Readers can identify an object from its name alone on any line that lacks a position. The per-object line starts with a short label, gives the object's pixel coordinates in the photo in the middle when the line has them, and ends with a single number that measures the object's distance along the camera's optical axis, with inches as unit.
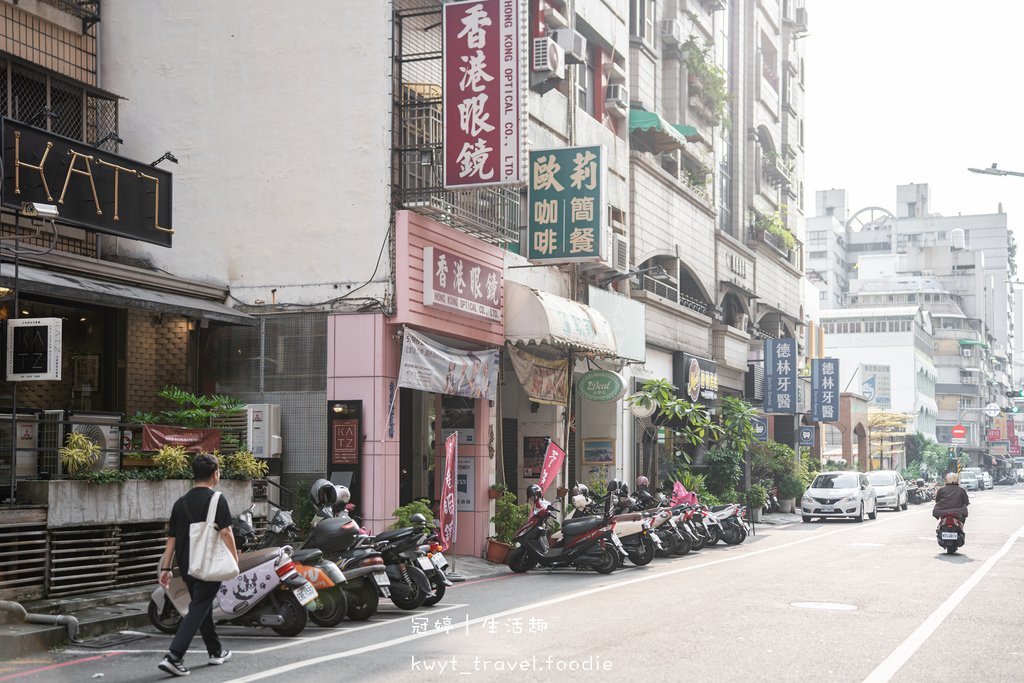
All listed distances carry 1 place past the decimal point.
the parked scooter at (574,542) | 740.6
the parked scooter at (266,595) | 459.2
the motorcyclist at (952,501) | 896.9
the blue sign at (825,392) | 2094.0
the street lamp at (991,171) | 818.2
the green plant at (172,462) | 591.5
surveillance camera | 536.1
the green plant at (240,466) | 633.6
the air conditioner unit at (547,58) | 938.7
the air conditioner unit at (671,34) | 1428.0
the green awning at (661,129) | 1262.3
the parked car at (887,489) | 1766.7
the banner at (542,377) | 914.7
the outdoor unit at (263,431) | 721.0
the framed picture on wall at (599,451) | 1170.0
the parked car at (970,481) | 3254.7
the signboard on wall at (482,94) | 732.7
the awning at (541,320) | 870.4
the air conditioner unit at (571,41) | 1002.1
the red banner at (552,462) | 839.3
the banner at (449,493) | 714.2
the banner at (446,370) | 744.3
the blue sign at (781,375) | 1795.0
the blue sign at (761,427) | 1508.6
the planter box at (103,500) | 515.5
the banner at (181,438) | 602.9
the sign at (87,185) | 584.7
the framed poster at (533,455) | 1040.2
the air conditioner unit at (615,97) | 1185.4
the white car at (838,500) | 1450.5
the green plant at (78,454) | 533.0
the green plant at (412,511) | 703.1
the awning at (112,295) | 580.7
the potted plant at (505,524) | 823.7
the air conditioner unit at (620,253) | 1139.9
